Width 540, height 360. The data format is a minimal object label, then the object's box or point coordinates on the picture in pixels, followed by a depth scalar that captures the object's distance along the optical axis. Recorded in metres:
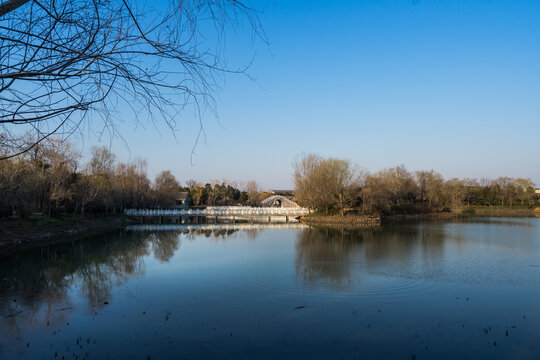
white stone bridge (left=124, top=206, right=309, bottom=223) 41.75
